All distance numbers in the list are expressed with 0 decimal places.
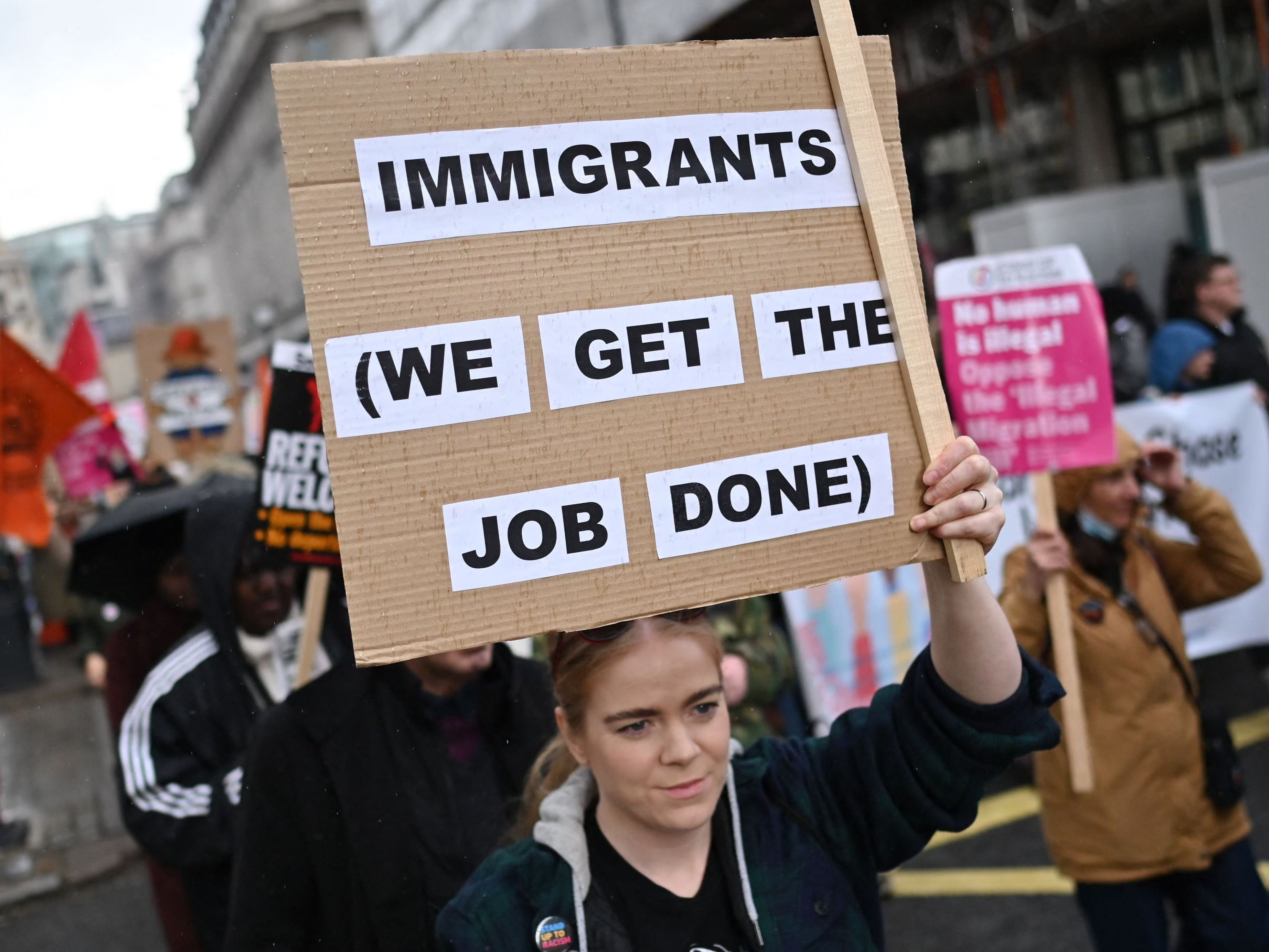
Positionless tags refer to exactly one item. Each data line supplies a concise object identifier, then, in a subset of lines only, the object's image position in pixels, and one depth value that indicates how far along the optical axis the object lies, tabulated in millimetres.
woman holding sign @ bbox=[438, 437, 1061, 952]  1801
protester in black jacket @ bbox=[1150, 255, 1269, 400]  6320
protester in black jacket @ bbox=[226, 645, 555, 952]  2369
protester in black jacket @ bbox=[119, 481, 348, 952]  3119
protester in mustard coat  3230
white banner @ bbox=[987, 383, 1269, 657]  5801
